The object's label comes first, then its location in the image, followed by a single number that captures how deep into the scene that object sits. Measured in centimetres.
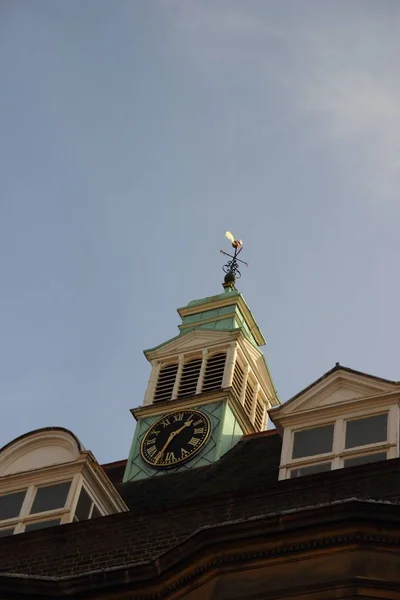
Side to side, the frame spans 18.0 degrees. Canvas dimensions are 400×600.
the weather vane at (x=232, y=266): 3956
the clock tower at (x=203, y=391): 3045
